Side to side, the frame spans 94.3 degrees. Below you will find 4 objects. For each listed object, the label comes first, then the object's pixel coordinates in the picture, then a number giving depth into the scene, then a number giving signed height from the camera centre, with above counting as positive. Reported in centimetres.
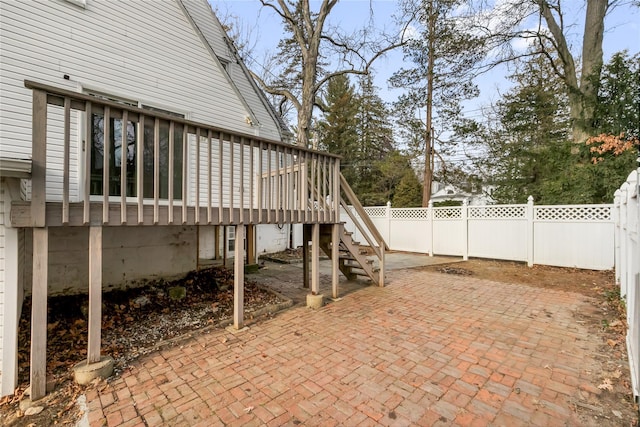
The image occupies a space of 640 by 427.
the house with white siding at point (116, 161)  256 +77
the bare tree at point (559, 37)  958 +651
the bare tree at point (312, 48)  1027 +646
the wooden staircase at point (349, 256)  572 -90
